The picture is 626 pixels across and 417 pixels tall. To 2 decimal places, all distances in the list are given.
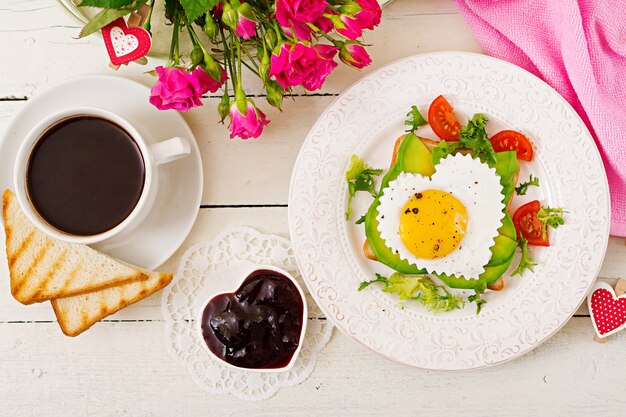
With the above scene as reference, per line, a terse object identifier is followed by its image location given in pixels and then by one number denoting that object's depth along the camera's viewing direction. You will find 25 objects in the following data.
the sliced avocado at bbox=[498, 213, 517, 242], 0.78
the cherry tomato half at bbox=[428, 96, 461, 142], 0.78
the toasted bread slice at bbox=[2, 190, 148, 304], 0.79
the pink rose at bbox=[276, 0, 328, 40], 0.61
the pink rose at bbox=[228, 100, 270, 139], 0.71
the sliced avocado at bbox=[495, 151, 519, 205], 0.78
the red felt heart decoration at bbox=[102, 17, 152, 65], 0.68
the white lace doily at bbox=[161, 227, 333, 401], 0.82
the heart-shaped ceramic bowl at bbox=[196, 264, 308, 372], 0.80
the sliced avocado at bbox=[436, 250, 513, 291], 0.78
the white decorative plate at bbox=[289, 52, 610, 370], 0.79
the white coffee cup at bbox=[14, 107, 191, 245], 0.74
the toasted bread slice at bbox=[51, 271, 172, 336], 0.80
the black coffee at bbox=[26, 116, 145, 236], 0.76
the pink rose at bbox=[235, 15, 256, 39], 0.63
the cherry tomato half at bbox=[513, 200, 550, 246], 0.79
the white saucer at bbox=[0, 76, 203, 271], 0.79
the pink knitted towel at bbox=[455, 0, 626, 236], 0.79
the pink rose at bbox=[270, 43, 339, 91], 0.64
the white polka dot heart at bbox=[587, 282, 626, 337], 0.81
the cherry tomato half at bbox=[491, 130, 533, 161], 0.79
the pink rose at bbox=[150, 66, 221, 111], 0.68
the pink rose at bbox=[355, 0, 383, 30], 0.64
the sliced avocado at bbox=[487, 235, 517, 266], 0.78
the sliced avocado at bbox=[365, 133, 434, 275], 0.78
